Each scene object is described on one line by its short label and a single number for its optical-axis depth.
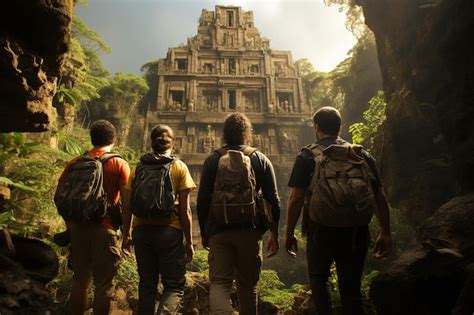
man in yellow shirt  3.14
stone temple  25.56
